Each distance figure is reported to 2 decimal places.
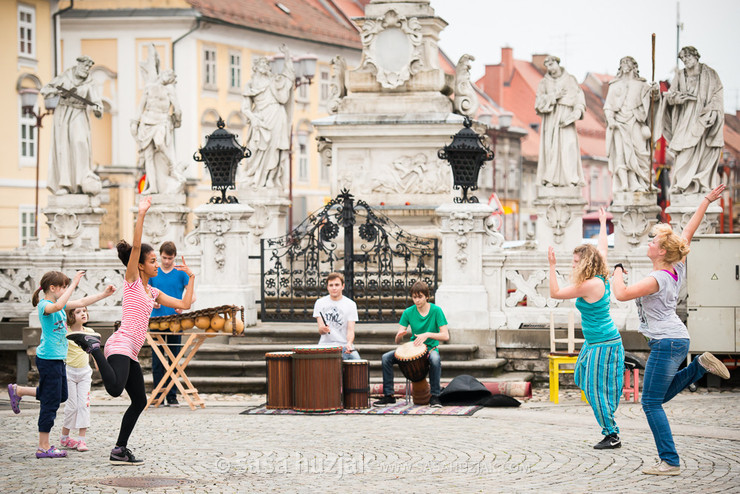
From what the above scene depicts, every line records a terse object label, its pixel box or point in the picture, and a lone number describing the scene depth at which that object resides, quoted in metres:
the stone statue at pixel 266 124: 22.47
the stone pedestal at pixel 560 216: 21.25
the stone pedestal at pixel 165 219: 20.89
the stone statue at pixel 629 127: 19.67
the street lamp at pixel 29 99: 34.78
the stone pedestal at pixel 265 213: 22.08
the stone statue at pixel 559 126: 20.94
